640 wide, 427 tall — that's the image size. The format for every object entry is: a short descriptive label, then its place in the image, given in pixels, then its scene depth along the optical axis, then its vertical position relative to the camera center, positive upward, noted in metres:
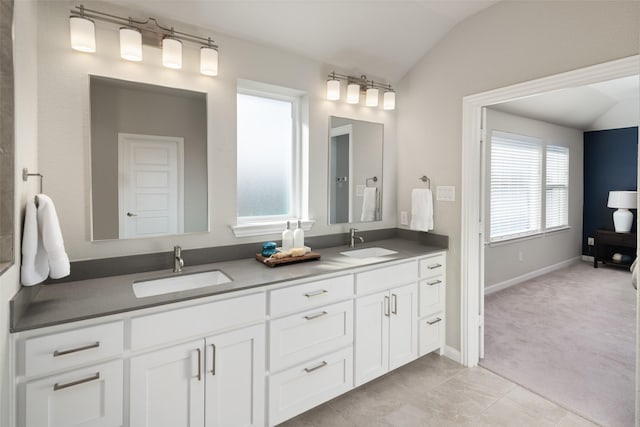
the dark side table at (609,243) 5.16 -0.56
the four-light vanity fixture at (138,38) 1.65 +0.91
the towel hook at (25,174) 1.38 +0.14
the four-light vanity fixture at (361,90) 2.62 +0.97
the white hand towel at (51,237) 1.35 -0.12
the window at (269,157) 2.38 +0.38
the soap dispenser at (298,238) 2.39 -0.22
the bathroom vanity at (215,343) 1.29 -0.65
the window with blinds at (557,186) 5.30 +0.35
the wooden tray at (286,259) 2.08 -0.33
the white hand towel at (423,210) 2.78 -0.02
